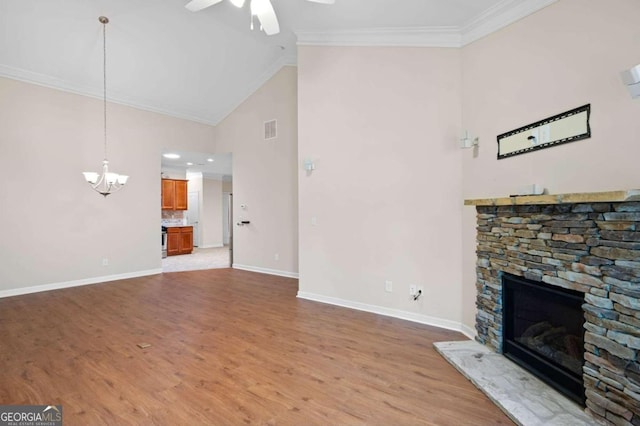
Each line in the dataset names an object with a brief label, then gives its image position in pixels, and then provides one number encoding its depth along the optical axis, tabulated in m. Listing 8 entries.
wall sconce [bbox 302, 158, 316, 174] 4.30
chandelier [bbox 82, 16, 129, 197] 4.16
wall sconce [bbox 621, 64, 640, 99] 1.55
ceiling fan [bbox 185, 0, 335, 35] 2.76
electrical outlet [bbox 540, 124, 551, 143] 2.31
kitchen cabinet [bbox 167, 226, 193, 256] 8.80
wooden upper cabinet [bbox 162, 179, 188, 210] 9.00
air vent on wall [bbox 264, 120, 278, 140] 6.11
